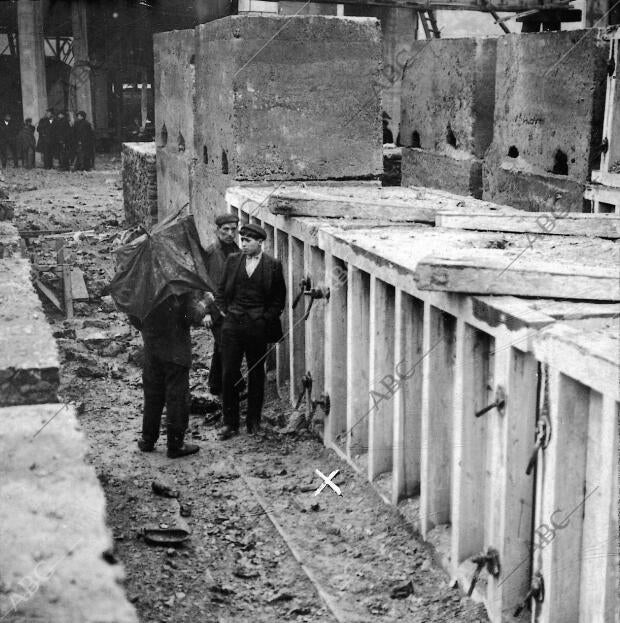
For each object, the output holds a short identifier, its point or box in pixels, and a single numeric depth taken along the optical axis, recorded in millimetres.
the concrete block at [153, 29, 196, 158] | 10703
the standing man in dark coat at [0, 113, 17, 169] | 26864
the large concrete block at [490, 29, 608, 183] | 8445
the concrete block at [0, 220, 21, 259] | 7196
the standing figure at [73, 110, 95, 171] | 25906
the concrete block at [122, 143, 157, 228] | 13328
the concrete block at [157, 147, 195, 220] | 11094
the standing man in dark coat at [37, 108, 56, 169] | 26000
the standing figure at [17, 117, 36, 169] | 26141
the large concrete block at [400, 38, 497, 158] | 10617
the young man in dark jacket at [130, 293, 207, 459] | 6469
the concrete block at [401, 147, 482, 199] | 10734
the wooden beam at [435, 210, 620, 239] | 5734
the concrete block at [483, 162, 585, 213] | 8758
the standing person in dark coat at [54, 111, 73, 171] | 25938
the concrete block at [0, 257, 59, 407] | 3719
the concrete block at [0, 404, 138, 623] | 2686
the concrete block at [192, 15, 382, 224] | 8594
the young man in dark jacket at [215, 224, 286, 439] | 6863
